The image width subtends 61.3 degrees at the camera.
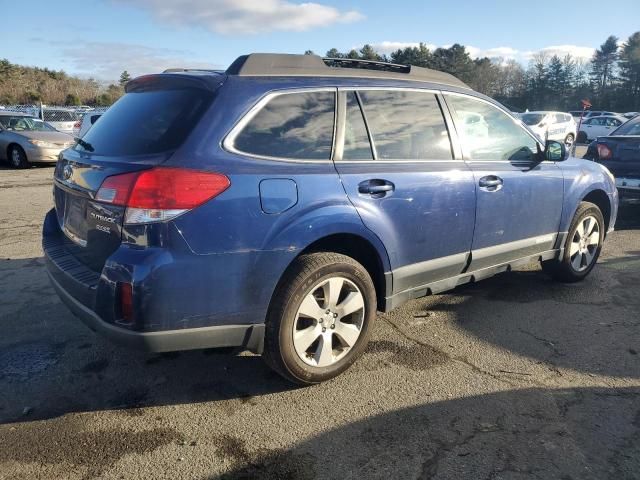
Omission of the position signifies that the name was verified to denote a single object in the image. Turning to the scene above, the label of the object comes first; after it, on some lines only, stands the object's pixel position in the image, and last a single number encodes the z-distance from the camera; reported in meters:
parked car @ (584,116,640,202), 7.79
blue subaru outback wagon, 2.67
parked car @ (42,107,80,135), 21.11
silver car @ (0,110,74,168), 14.24
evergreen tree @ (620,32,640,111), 55.00
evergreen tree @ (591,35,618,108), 63.43
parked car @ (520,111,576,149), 22.05
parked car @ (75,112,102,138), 13.61
